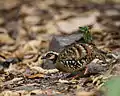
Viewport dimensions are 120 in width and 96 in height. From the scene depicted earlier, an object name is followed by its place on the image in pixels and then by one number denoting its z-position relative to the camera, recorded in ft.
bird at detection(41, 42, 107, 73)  24.12
